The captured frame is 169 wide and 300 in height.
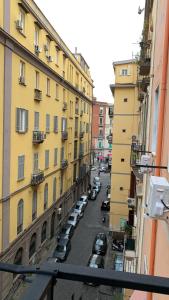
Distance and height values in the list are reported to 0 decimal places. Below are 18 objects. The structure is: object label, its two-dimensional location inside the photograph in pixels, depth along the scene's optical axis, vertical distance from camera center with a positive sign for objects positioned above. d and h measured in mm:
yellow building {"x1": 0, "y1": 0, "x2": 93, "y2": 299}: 15305 +41
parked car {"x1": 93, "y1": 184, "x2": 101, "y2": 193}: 43619 -8296
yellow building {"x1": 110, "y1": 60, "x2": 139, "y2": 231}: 25828 +495
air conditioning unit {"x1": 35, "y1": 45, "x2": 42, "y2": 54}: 18688 +5227
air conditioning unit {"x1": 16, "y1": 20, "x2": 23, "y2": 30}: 15641 +5635
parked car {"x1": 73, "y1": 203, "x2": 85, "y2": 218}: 31453 -8370
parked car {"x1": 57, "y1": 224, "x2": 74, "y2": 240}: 24703 -8656
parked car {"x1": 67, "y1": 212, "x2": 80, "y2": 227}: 28528 -8563
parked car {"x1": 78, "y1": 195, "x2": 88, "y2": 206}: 35350 -8234
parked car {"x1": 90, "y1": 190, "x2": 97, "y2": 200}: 39656 -8452
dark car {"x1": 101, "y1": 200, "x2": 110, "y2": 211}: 34562 -8572
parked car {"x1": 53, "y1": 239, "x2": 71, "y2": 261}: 20969 -8664
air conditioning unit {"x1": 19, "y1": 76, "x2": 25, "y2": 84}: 16750 +2953
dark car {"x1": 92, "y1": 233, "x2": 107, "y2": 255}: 21953 -8578
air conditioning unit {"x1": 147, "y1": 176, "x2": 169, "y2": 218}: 3039 -680
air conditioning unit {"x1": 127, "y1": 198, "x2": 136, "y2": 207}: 18141 -4240
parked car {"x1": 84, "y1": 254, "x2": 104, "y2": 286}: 18850 -8354
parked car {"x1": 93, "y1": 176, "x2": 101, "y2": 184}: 49875 -8212
